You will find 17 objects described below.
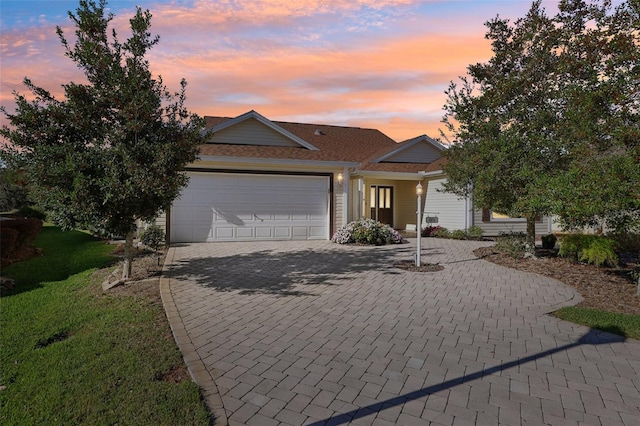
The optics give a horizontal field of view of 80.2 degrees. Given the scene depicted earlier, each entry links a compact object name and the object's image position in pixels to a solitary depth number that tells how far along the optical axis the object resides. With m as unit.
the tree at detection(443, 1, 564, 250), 9.88
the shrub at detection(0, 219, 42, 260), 10.26
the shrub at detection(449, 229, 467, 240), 16.98
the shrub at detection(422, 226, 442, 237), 18.02
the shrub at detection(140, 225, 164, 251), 12.69
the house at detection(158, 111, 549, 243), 14.20
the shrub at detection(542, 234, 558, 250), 13.53
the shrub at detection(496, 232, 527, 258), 11.57
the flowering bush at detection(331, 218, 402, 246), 14.44
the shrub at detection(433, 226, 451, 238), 17.53
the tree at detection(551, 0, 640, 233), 6.50
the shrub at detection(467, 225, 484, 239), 17.09
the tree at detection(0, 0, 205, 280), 6.44
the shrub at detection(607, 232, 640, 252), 13.32
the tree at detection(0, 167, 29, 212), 25.61
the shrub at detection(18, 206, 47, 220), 24.52
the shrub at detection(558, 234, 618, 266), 10.24
